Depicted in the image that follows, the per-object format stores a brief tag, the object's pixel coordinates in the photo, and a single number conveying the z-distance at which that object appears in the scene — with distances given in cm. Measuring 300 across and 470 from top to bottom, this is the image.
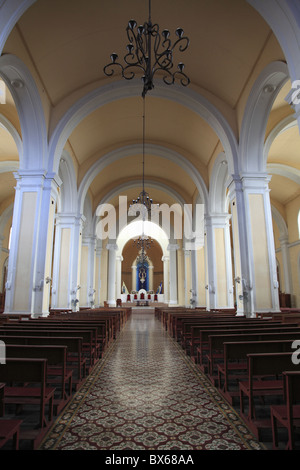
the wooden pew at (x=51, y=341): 350
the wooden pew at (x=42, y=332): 404
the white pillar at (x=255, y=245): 807
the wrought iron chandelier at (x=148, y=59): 453
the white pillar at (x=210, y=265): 1199
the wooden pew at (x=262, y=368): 258
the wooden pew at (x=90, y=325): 505
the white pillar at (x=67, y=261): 1169
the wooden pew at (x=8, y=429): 180
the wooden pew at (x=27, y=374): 244
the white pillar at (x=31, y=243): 775
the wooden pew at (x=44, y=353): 294
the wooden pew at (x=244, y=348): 314
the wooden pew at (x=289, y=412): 197
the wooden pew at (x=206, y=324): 495
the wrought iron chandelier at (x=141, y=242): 1686
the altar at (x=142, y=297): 2823
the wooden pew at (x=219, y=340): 370
